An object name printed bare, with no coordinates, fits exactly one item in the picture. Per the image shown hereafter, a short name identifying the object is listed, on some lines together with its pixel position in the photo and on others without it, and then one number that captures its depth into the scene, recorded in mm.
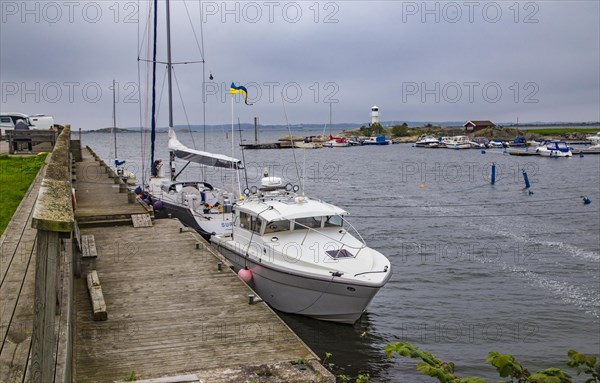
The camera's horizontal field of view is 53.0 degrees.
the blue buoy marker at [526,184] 52972
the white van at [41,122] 40531
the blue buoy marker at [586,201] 42325
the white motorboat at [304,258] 15383
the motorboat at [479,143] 138375
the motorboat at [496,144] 139750
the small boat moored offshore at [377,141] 168625
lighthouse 187638
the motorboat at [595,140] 132462
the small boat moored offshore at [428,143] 146500
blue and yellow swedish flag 23531
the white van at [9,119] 41938
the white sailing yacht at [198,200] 24306
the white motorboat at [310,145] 151000
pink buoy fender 17406
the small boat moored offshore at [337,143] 160000
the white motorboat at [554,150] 99812
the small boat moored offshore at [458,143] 136800
